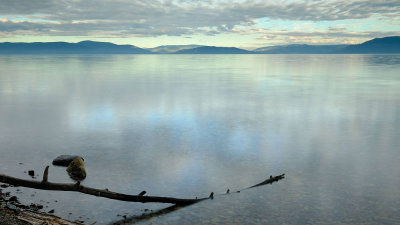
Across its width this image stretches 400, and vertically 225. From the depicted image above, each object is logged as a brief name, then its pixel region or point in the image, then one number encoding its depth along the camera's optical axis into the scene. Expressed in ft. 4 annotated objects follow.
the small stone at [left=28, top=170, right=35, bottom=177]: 48.32
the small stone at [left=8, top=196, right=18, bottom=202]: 39.61
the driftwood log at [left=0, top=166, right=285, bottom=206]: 36.73
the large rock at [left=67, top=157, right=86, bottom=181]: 48.96
